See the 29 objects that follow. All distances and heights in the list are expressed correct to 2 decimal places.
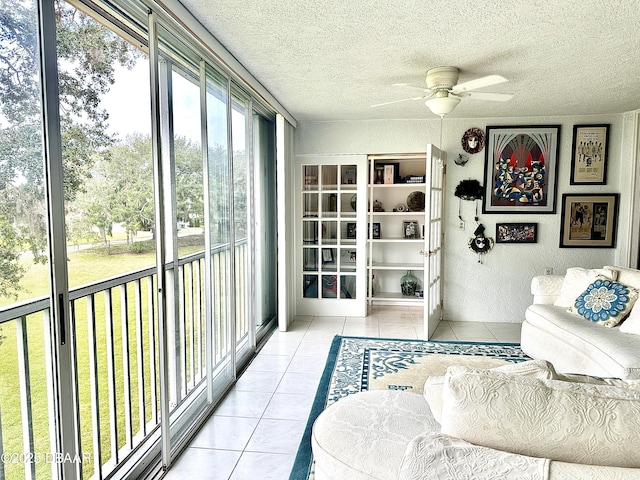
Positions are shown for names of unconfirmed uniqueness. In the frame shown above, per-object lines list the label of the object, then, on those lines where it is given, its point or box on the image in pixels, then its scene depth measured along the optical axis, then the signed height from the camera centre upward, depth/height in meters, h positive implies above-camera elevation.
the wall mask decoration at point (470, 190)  4.70 +0.21
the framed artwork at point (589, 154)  4.53 +0.60
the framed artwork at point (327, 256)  5.06 -0.58
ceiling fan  2.90 +0.84
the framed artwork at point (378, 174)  5.47 +0.46
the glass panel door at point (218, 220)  2.71 -0.08
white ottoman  1.42 -0.85
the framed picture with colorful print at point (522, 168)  4.61 +0.46
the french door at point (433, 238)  4.14 -0.31
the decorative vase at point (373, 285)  5.72 -1.07
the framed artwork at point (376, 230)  5.61 -0.29
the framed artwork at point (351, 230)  5.01 -0.26
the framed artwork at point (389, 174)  5.40 +0.46
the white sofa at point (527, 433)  0.98 -0.56
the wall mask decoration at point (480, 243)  4.78 -0.40
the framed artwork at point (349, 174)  4.93 +0.42
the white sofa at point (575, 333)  2.73 -0.93
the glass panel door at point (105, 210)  1.93 -0.01
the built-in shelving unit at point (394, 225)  5.41 -0.22
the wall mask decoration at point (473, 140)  4.68 +0.78
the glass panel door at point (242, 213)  3.34 -0.04
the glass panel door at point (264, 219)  4.14 -0.10
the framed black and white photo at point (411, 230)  5.57 -0.29
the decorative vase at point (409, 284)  5.61 -1.03
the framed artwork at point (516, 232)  4.71 -0.28
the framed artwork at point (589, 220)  4.59 -0.13
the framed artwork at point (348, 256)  5.02 -0.58
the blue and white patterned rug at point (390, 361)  3.06 -1.33
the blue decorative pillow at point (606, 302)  3.12 -0.74
